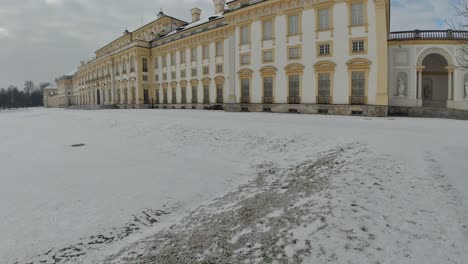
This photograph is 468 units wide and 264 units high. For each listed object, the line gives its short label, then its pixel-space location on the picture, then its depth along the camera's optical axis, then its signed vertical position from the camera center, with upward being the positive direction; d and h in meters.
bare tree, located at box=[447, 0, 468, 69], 13.67 +6.28
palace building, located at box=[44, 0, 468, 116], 21.92 +5.21
